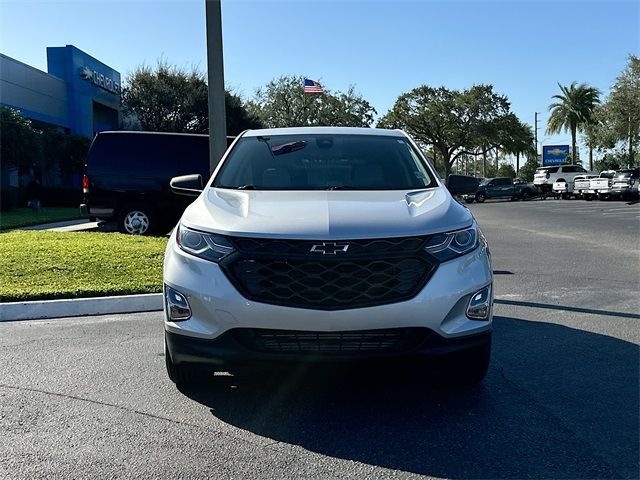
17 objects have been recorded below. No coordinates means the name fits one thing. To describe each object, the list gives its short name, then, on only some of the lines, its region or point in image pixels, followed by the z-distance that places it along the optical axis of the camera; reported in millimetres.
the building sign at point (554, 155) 66844
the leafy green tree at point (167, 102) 37000
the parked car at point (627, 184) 34500
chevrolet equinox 3453
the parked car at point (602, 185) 35844
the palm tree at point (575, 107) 60500
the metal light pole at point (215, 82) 8398
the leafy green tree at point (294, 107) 50438
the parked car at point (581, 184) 37969
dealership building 28516
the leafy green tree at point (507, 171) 86125
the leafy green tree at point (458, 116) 57250
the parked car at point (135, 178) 12734
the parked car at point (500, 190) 43000
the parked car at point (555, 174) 44188
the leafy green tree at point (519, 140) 58125
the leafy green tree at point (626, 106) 41094
